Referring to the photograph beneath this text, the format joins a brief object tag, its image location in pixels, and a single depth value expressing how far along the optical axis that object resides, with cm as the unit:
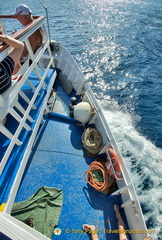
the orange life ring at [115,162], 371
